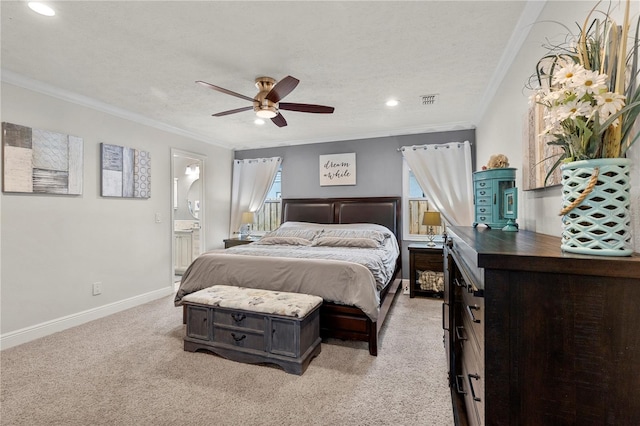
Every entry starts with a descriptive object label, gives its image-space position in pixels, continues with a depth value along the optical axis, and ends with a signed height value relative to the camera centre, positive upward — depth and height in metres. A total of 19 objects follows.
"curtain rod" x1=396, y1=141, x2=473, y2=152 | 4.29 +1.02
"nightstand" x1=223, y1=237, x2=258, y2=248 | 4.91 -0.46
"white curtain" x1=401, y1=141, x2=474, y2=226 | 4.11 +0.56
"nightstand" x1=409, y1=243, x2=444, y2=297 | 3.88 -0.76
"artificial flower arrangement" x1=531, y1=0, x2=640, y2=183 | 0.80 +0.34
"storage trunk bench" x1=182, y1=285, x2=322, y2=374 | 2.20 -0.90
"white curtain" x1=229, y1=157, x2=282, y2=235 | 5.26 +0.55
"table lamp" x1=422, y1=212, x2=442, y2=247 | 3.97 -0.06
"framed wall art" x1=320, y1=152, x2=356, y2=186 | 4.79 +0.75
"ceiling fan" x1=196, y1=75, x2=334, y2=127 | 2.51 +1.01
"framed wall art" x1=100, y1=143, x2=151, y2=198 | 3.42 +0.52
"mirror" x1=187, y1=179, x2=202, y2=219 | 6.11 +0.33
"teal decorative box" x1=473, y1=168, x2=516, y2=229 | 1.80 +0.14
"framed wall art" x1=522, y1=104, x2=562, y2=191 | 1.47 +0.33
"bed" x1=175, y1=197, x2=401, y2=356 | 2.52 -0.54
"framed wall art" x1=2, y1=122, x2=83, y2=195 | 2.62 +0.51
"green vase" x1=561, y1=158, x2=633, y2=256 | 0.79 +0.01
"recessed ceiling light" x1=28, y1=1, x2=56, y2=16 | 1.75 +1.25
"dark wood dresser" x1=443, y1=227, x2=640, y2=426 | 0.71 -0.32
